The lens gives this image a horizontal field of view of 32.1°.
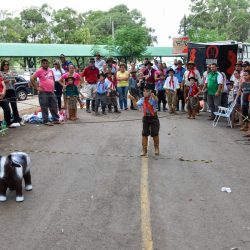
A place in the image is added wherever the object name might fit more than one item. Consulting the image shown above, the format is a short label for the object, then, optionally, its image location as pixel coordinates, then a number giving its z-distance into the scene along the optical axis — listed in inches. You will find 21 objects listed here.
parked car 974.4
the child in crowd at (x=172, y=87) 625.0
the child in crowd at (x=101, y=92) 612.4
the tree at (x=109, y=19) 2960.1
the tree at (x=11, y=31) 1943.9
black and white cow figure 243.9
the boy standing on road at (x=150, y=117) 359.3
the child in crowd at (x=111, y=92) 623.4
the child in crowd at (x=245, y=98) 483.2
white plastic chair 522.9
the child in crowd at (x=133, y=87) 669.3
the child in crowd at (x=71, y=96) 552.1
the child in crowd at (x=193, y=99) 586.6
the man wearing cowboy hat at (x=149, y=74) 658.0
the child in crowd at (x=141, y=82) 667.0
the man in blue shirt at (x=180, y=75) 651.1
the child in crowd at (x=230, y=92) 553.3
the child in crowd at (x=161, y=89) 654.5
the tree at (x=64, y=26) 2050.9
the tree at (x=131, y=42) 1380.4
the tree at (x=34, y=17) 2169.5
